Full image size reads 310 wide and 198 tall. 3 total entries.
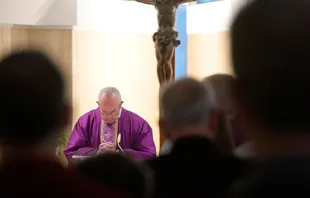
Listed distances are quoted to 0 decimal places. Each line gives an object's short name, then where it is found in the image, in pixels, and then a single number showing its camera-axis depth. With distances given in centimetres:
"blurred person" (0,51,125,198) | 395
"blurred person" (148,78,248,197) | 447
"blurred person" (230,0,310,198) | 374
